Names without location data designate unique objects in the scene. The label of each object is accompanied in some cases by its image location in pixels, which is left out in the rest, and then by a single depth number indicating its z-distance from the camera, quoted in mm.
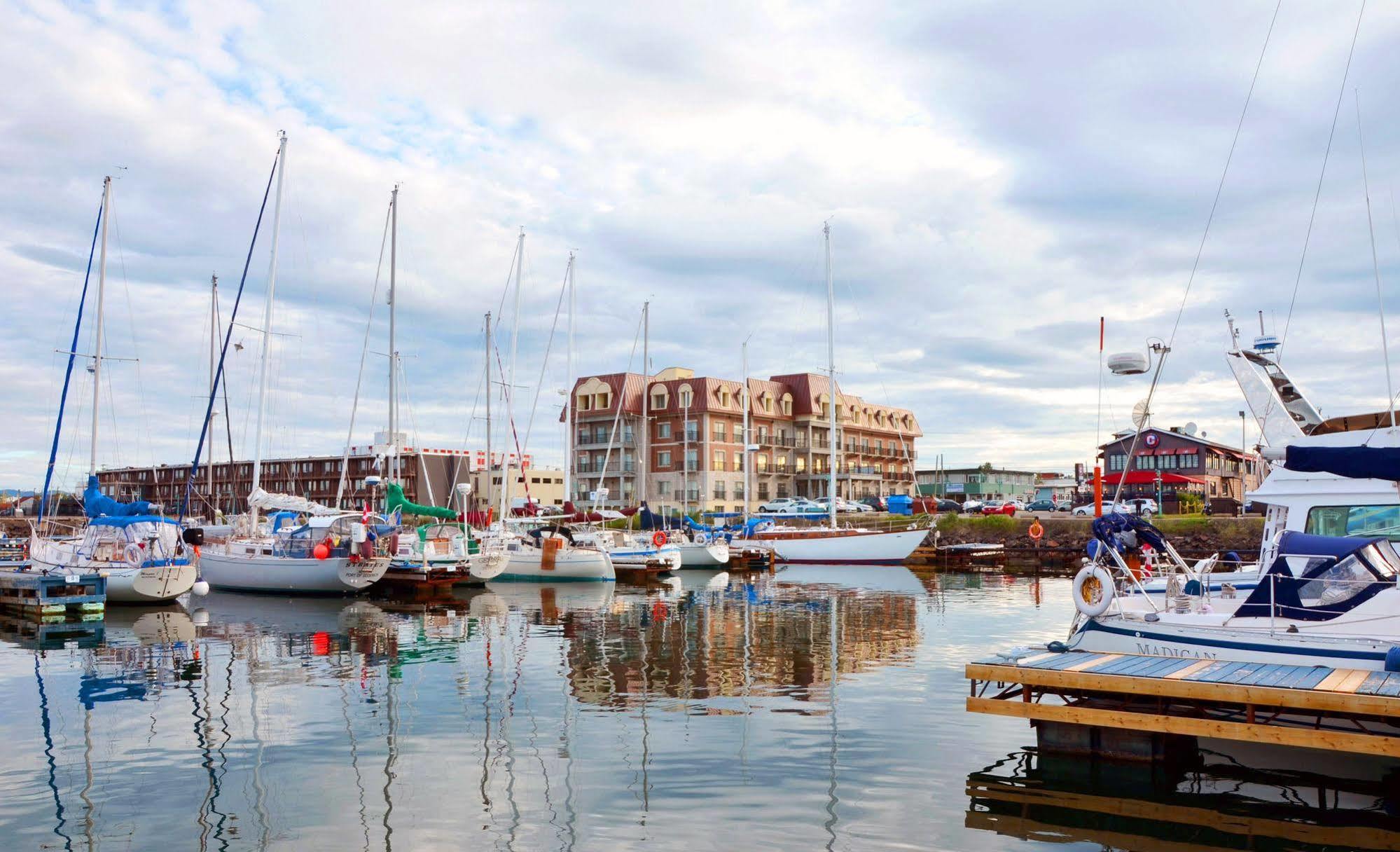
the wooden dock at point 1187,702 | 9523
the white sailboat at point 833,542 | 50750
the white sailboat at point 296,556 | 33125
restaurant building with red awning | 70500
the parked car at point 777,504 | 73750
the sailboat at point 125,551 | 29953
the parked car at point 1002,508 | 69688
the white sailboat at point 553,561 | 39688
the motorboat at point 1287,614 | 11312
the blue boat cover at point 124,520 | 31891
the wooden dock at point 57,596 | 27078
